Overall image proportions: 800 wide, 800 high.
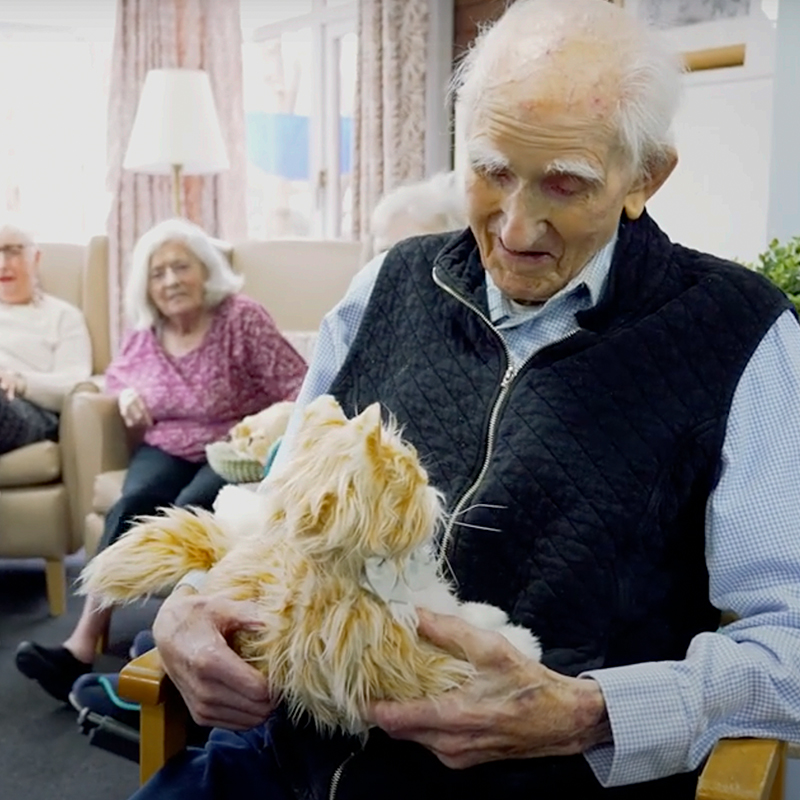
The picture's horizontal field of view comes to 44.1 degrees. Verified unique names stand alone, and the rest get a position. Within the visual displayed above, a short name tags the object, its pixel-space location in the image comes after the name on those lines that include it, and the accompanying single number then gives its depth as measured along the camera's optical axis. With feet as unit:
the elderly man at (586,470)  3.03
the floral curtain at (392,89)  13.48
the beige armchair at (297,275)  11.57
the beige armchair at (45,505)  9.76
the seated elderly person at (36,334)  10.25
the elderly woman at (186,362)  9.25
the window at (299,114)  15.47
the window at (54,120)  16.19
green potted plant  5.05
